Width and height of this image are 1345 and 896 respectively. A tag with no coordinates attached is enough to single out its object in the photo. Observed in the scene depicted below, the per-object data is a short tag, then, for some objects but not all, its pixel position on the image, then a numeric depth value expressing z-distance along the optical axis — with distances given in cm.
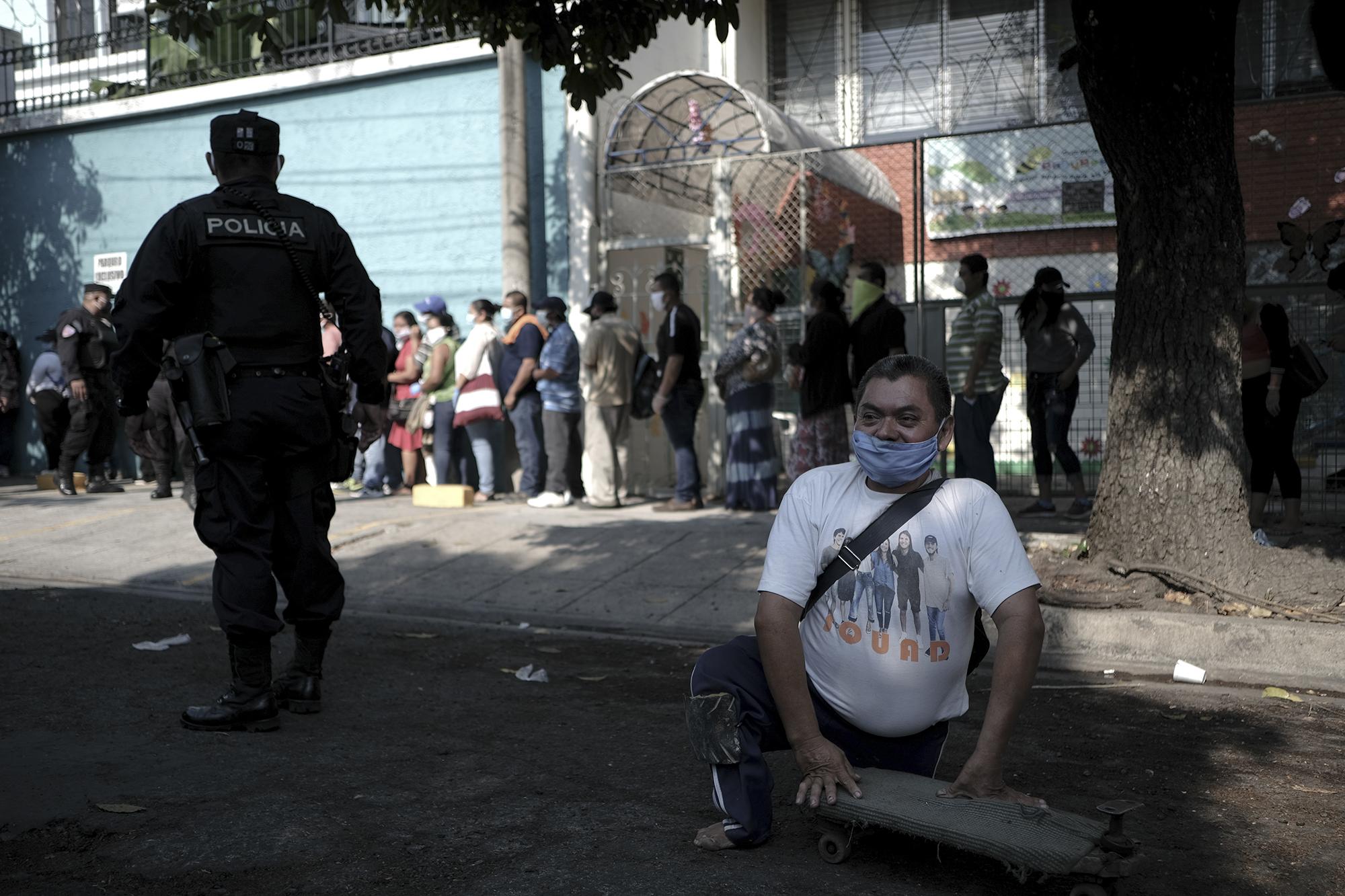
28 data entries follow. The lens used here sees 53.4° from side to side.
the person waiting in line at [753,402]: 991
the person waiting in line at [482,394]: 1123
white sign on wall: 1466
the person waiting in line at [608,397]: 1064
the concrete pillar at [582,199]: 1170
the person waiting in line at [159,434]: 1177
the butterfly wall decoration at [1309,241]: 988
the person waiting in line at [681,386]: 1031
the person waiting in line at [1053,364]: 949
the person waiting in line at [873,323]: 907
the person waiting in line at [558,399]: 1083
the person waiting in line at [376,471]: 1212
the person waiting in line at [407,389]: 1209
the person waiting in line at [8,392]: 1497
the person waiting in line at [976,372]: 909
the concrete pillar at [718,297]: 1098
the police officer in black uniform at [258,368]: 454
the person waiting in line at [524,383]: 1107
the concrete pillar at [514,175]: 1182
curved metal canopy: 1101
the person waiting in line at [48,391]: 1357
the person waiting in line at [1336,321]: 823
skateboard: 283
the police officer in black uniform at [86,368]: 1264
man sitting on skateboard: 304
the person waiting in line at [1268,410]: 837
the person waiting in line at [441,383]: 1170
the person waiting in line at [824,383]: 939
